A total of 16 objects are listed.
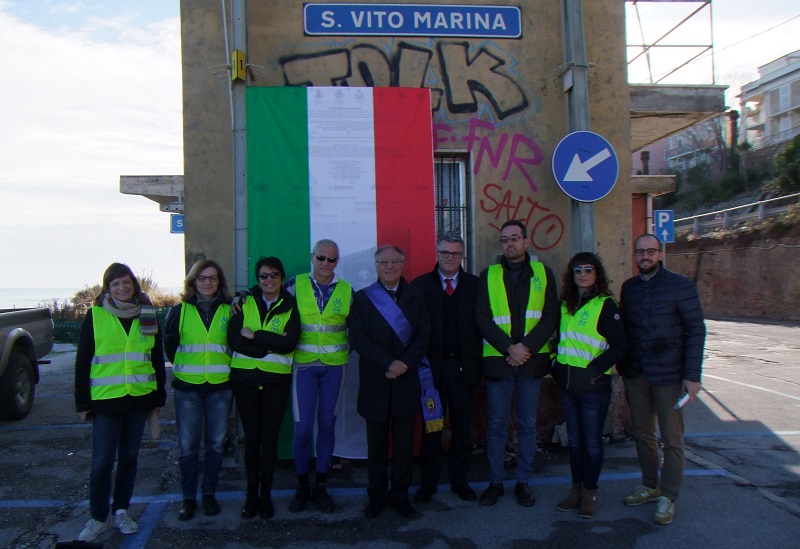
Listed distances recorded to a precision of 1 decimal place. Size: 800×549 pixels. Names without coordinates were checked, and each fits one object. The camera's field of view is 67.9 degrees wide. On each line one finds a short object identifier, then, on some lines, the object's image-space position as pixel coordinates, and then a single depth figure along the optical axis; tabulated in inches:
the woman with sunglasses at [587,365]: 160.9
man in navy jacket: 157.8
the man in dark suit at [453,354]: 175.0
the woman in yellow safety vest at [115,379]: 151.8
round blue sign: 211.0
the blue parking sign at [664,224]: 469.4
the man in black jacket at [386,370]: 167.3
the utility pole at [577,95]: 213.5
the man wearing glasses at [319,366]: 172.7
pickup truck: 276.5
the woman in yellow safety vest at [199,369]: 163.5
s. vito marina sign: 228.5
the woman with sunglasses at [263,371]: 163.9
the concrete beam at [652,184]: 400.5
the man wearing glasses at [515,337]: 170.2
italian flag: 210.7
